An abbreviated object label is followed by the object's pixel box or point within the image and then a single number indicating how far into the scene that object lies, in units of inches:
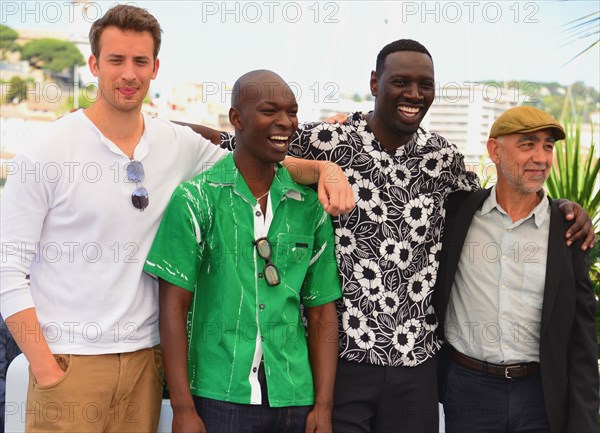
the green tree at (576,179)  179.9
